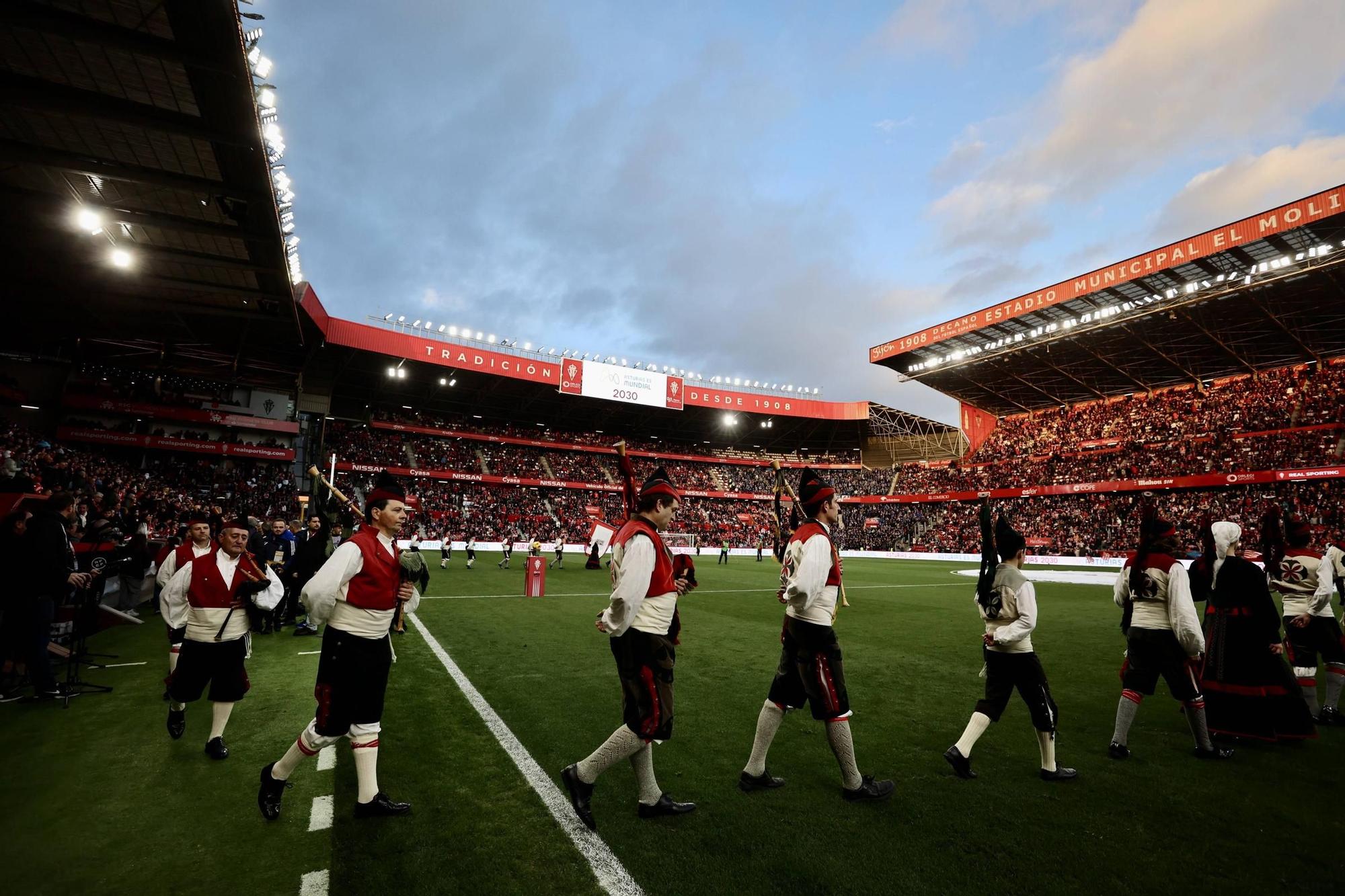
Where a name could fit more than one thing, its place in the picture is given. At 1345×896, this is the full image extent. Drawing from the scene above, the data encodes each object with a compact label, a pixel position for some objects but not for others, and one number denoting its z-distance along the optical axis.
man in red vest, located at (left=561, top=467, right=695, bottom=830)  3.39
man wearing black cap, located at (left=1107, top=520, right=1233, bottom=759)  4.54
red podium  14.83
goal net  40.50
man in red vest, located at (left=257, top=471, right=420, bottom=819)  3.46
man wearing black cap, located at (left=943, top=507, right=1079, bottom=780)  4.21
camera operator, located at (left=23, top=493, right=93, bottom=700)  5.76
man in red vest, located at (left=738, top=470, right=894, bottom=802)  3.76
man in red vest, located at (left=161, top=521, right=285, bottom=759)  4.63
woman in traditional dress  4.90
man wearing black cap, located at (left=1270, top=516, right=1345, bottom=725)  5.59
